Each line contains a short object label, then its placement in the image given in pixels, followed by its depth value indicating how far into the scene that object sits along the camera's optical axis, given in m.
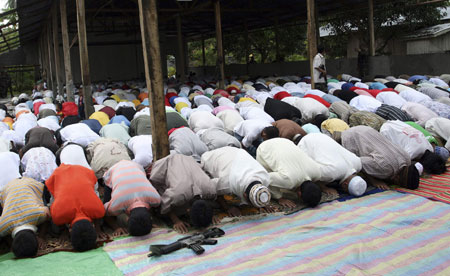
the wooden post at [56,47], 11.09
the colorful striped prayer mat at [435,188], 4.30
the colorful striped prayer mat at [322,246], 2.92
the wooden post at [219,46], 10.89
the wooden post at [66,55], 9.18
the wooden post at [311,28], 8.07
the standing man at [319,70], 8.43
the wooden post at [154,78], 4.64
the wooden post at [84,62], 7.88
